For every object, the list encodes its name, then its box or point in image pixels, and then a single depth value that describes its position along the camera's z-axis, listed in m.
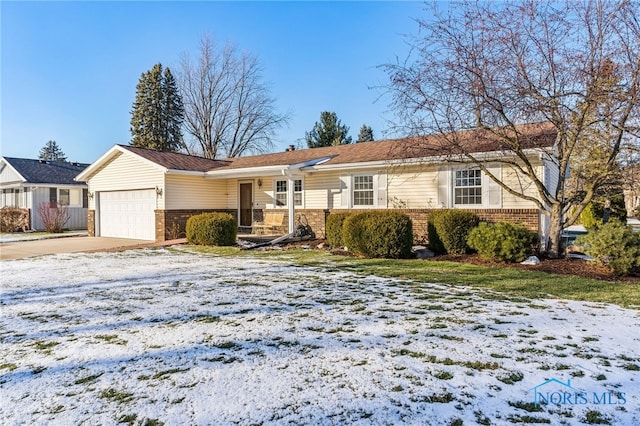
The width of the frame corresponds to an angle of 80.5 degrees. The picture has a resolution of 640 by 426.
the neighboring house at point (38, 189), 21.56
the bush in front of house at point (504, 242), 8.77
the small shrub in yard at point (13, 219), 21.06
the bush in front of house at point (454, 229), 10.16
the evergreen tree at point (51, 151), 65.56
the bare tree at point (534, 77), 7.61
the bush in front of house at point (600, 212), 17.83
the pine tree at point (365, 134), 38.53
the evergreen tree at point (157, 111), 33.38
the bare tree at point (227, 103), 32.56
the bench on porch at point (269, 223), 15.36
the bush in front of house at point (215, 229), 12.86
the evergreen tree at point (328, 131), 33.62
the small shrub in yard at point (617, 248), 7.32
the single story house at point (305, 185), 11.07
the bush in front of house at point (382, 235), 9.85
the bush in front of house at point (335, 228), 11.63
